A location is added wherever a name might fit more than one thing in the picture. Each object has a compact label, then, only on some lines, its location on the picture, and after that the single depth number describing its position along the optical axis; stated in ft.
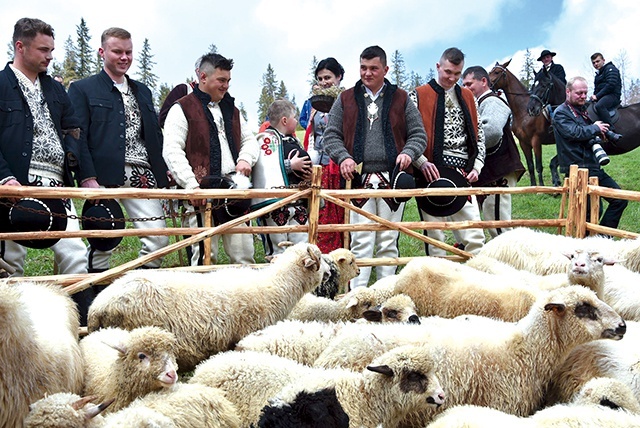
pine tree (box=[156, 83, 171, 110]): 185.12
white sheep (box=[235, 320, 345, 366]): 12.35
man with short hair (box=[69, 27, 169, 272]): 18.52
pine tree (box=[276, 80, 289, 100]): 252.42
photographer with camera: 30.63
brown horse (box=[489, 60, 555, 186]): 50.44
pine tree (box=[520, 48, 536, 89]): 258.39
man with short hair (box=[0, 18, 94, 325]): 15.96
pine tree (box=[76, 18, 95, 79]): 174.79
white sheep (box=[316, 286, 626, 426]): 11.10
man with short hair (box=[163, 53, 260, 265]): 18.57
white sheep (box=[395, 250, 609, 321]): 14.62
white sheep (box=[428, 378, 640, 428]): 8.70
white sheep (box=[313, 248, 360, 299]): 17.30
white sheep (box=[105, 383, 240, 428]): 9.01
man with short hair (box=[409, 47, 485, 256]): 21.67
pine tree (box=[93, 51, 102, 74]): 176.65
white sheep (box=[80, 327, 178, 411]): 9.90
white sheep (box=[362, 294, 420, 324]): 13.91
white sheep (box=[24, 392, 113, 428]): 8.46
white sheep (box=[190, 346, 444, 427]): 9.79
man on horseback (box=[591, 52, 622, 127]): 41.65
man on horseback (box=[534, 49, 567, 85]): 51.69
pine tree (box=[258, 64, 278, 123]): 218.42
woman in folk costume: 23.70
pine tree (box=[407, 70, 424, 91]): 293.49
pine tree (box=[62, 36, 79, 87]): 158.72
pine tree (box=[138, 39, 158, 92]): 216.74
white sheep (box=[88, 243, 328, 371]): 12.78
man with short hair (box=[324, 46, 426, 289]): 20.34
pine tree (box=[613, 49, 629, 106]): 230.40
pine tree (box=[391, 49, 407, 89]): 291.79
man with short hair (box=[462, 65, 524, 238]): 25.80
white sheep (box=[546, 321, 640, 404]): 11.23
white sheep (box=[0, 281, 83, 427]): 9.36
